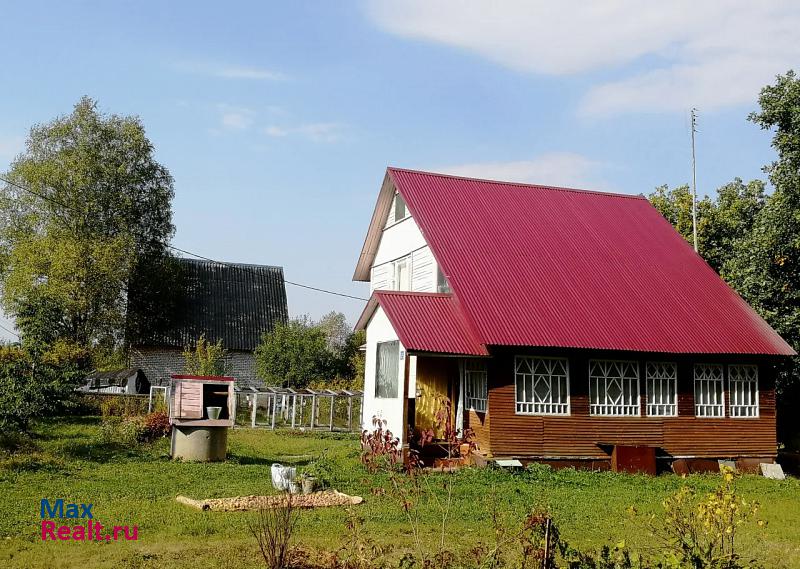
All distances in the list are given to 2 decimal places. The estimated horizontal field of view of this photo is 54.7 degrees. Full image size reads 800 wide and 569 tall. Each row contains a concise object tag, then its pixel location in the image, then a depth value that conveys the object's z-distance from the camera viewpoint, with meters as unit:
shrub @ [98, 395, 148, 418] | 27.05
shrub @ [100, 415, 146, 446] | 18.89
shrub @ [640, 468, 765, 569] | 6.48
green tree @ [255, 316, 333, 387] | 35.34
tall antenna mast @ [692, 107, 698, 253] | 27.70
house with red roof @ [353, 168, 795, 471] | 17.36
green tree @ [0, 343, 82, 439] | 16.25
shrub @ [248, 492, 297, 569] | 7.36
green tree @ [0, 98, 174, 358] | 34.72
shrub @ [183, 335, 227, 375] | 32.75
